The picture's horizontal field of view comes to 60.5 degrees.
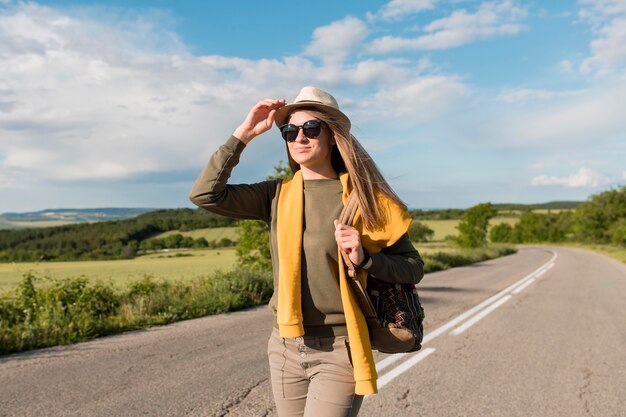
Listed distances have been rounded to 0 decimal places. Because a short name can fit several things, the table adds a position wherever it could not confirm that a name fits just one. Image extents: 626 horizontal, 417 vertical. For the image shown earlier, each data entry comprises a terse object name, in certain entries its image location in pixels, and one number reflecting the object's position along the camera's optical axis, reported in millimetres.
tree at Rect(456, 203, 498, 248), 54156
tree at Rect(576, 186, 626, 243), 79750
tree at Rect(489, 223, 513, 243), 114688
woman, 2117
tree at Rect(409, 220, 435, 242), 74250
